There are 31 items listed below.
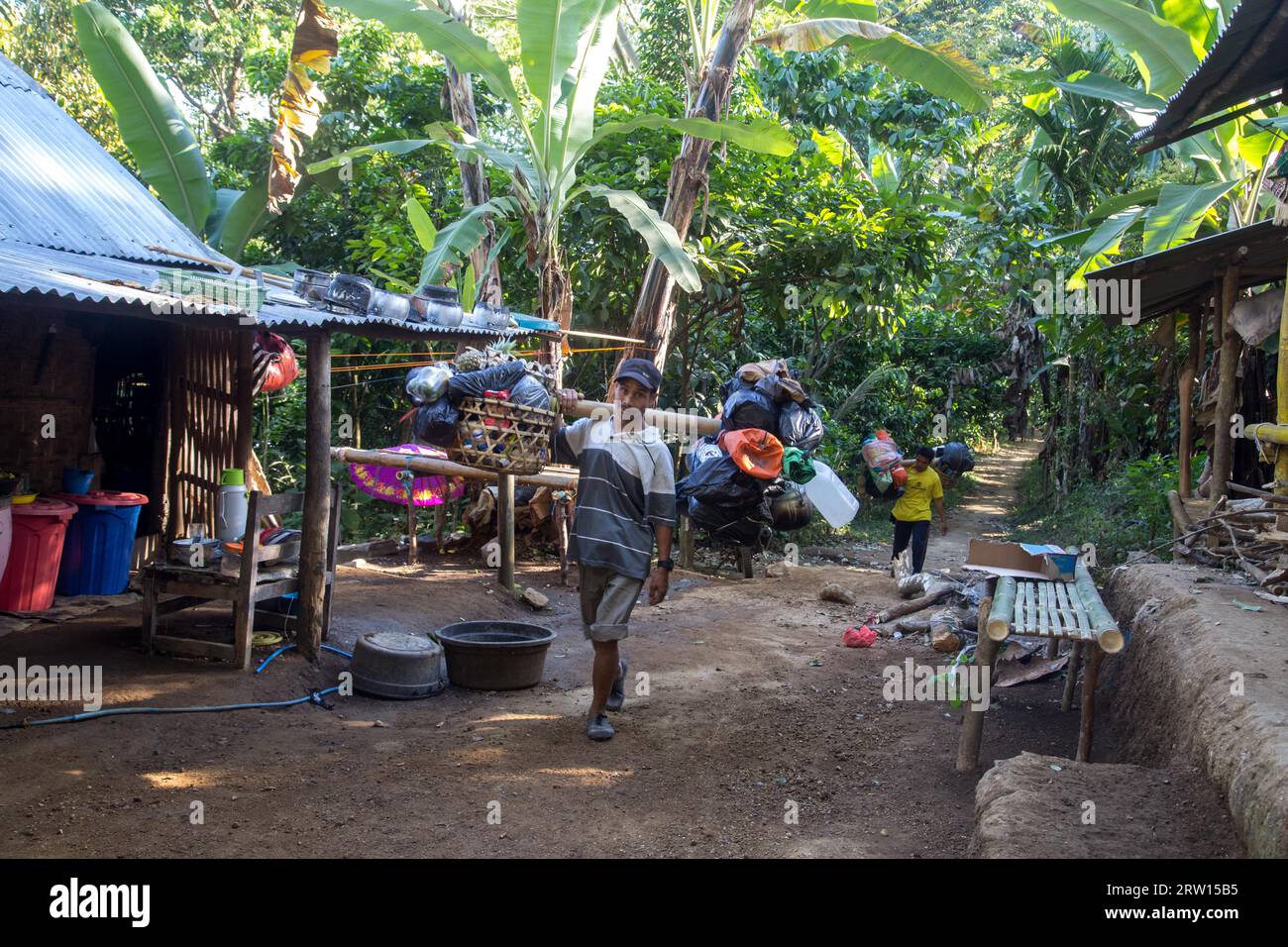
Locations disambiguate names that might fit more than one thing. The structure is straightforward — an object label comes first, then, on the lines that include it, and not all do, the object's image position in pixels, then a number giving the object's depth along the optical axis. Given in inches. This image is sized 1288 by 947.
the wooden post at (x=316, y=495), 255.6
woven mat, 262.1
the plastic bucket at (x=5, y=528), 254.1
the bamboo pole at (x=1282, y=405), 194.7
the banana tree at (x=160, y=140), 360.5
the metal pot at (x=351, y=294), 253.3
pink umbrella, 408.5
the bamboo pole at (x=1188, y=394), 332.2
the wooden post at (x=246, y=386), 353.1
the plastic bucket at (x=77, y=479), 306.7
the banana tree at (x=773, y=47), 332.5
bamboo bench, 181.6
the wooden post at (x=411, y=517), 398.9
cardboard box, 242.8
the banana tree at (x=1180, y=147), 343.3
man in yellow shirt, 412.2
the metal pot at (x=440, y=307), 281.6
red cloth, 319.6
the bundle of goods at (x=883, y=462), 408.8
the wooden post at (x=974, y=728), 200.2
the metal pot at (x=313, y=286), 259.5
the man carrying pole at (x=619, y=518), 210.7
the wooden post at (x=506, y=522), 344.5
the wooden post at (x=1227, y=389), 301.9
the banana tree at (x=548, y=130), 305.1
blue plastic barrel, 291.0
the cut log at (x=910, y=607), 349.7
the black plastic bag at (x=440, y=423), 242.4
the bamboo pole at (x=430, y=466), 317.1
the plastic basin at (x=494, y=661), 250.4
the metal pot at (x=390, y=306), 258.4
